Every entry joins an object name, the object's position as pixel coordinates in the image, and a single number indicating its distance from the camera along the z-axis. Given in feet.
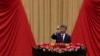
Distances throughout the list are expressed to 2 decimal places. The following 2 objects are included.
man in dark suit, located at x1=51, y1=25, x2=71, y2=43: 35.37
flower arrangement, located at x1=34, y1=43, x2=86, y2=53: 28.03
